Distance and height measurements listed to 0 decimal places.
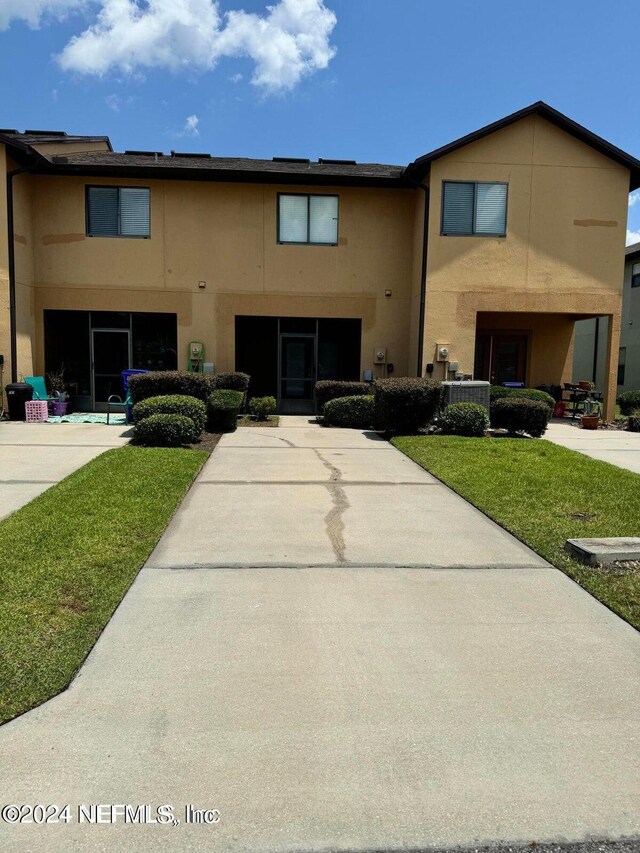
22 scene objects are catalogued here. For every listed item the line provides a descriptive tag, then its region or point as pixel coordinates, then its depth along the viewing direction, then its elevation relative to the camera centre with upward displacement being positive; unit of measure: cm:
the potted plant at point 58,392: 1594 -97
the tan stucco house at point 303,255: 1598 +278
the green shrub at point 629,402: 2025 -115
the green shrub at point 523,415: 1267 -102
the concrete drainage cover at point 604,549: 532 -157
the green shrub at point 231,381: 1562 -57
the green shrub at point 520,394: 1543 -73
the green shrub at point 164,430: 1053 -124
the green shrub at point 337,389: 1585 -73
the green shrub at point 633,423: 1531 -139
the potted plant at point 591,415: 1531 -122
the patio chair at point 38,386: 1571 -82
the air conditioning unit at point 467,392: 1347 -62
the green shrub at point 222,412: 1263 -109
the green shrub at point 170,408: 1140 -93
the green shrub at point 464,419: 1230 -111
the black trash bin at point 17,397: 1470 -102
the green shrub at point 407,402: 1220 -79
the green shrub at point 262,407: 1504 -115
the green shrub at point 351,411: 1410 -115
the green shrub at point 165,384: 1298 -57
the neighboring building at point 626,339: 2629 +117
